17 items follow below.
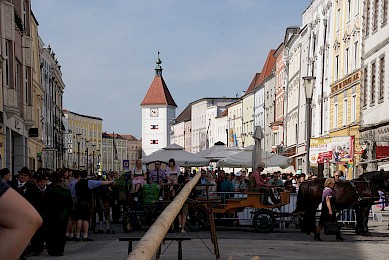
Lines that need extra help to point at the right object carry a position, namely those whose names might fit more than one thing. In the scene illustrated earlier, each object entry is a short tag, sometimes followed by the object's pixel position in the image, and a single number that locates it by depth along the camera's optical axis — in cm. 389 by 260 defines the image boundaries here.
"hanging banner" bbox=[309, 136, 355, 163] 3606
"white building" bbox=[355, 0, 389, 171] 3772
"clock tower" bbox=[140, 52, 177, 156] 18050
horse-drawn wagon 2175
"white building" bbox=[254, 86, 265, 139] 10638
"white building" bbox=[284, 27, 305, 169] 7350
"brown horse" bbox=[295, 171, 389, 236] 2044
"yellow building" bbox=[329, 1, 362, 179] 4616
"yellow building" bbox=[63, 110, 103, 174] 16391
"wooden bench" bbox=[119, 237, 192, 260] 1172
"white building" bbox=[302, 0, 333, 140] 5644
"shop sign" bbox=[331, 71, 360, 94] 4591
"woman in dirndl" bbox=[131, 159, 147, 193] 2330
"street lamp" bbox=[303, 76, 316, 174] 2873
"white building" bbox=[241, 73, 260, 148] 11761
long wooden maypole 387
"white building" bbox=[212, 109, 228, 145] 14325
